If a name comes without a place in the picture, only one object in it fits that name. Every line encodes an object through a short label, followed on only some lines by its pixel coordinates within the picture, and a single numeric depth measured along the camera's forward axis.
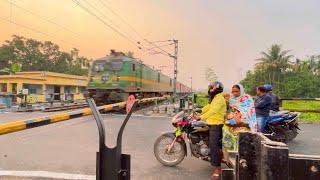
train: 13.46
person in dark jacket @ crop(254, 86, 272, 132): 5.25
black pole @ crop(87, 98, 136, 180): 1.61
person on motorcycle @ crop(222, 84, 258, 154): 3.78
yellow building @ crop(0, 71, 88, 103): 26.08
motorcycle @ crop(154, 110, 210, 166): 4.10
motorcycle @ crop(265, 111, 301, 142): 5.34
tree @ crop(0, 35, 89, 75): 43.27
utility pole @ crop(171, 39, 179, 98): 18.73
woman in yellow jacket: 3.84
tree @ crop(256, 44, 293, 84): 36.01
